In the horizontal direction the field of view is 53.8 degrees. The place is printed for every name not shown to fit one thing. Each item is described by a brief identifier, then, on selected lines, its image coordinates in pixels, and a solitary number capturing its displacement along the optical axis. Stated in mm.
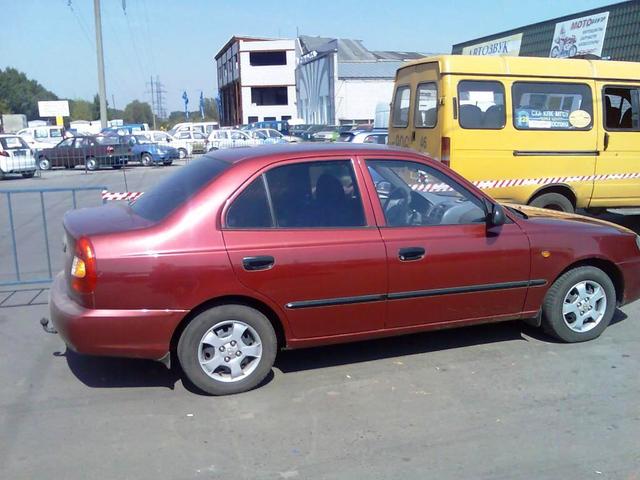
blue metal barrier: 6709
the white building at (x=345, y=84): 46000
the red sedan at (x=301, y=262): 3936
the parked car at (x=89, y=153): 25953
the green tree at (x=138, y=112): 125138
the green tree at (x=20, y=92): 119250
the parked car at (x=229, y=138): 28544
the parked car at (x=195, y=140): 31128
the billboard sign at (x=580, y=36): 15508
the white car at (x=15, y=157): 22484
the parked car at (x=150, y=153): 27219
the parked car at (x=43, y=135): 33438
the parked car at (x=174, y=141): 32406
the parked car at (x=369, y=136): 18172
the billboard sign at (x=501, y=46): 18938
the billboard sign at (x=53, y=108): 71062
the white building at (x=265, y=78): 68188
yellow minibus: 7992
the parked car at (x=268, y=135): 32062
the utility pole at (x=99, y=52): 28672
